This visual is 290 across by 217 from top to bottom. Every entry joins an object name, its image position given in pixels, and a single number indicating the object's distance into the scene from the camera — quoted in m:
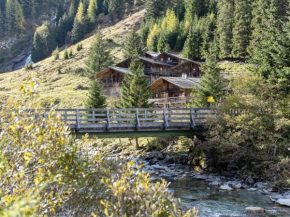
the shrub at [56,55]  106.51
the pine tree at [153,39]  105.75
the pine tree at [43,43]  133.88
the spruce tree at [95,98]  37.06
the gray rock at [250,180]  22.79
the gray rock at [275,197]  18.84
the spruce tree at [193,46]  90.00
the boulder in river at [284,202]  17.62
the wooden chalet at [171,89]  48.47
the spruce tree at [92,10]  147.64
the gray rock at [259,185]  21.69
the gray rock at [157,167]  28.84
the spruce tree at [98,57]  74.94
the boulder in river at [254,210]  16.47
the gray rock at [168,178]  24.52
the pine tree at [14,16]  166.12
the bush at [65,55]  102.00
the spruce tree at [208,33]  88.31
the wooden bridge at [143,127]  23.70
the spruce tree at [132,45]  82.88
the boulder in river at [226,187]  21.61
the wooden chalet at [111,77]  64.12
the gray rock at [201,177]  25.02
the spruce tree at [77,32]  135.88
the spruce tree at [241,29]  78.12
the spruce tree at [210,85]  36.88
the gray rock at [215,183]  23.08
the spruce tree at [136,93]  36.94
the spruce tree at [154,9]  127.12
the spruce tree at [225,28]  82.25
